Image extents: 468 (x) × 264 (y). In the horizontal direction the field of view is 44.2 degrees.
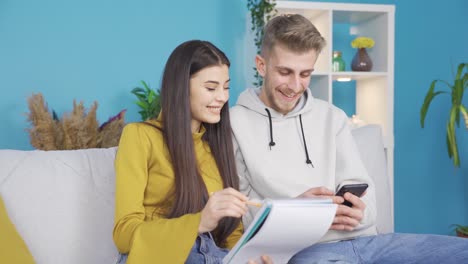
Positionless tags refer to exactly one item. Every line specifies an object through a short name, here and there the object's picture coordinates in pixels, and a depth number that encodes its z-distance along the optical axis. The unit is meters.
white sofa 1.76
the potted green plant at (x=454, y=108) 3.43
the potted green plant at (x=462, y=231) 3.46
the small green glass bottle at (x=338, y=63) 3.47
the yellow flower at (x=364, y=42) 3.40
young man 1.88
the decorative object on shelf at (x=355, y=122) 3.36
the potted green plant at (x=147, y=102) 3.23
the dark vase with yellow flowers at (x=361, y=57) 3.42
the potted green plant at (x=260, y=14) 3.19
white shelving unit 3.32
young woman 1.55
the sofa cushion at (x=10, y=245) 1.60
